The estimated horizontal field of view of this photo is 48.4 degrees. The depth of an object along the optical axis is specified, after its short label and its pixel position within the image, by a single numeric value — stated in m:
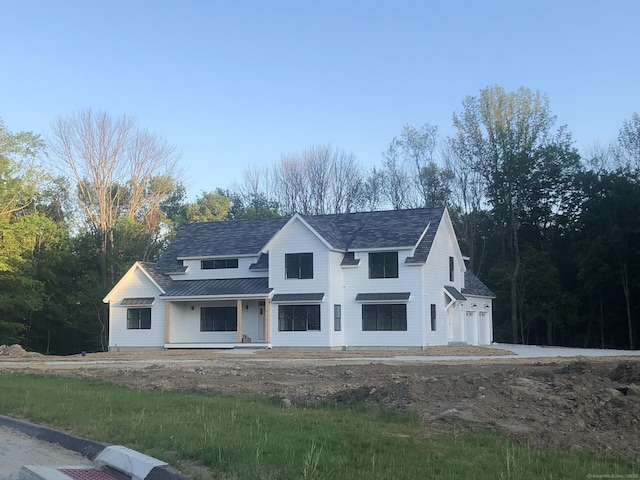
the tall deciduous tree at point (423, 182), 59.91
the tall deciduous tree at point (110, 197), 53.78
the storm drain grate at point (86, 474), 8.40
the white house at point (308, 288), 37.47
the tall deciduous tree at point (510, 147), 54.94
